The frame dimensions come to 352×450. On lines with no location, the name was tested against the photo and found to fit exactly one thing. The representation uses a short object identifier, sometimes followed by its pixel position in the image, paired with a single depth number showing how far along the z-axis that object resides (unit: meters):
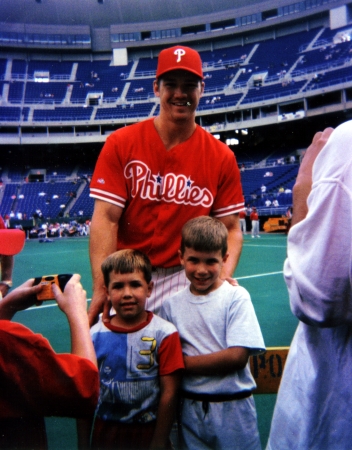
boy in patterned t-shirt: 1.77
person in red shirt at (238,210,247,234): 24.29
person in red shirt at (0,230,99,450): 1.21
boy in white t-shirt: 1.83
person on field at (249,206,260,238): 21.77
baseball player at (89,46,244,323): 2.06
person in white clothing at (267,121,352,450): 0.90
